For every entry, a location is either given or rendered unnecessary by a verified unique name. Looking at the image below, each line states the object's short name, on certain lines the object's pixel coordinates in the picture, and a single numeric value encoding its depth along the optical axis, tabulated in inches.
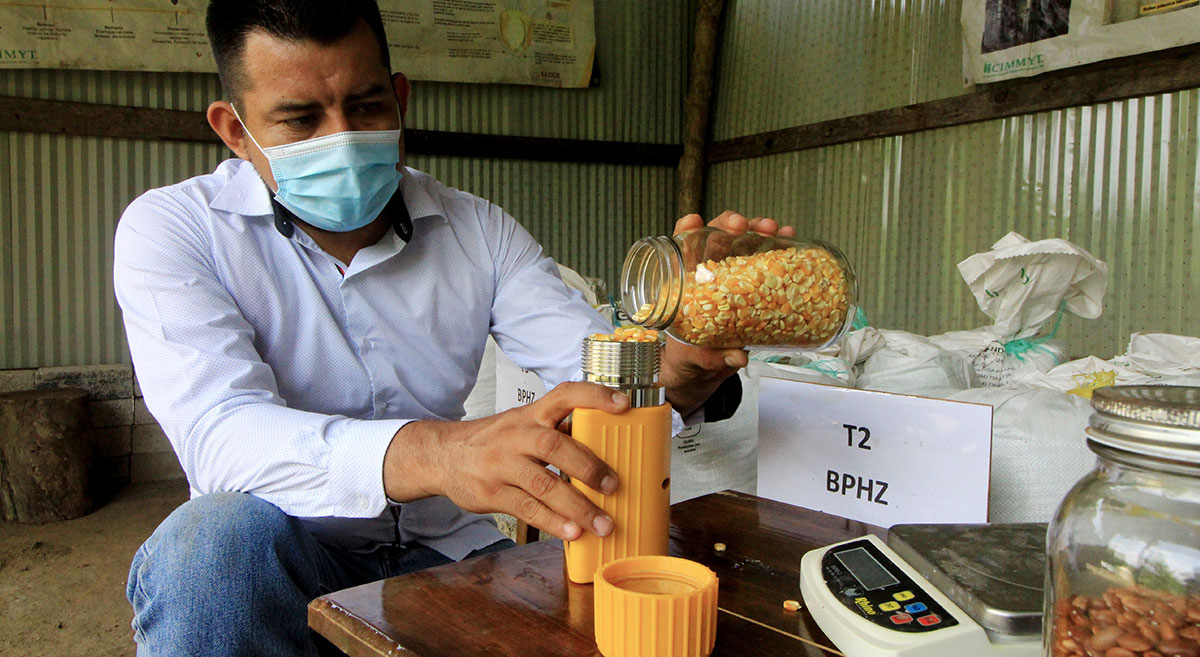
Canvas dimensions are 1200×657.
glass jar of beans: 18.2
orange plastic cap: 26.7
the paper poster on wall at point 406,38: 150.3
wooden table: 29.4
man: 38.7
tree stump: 139.8
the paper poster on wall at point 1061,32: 110.9
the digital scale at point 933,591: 27.0
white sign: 45.4
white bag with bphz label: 75.1
